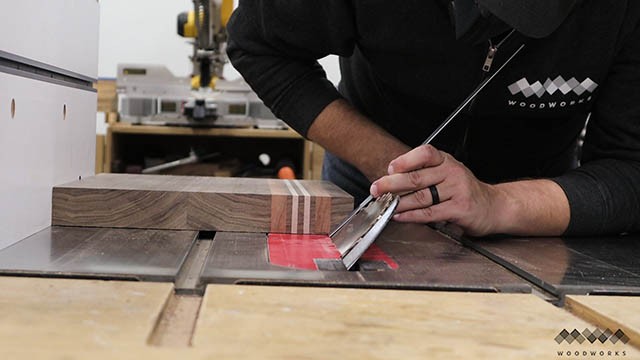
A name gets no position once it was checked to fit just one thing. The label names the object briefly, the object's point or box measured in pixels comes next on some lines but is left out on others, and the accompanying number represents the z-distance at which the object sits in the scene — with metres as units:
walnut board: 0.86
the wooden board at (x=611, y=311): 0.49
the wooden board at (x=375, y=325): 0.41
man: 0.92
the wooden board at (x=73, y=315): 0.39
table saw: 0.43
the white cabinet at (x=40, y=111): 0.73
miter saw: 2.57
